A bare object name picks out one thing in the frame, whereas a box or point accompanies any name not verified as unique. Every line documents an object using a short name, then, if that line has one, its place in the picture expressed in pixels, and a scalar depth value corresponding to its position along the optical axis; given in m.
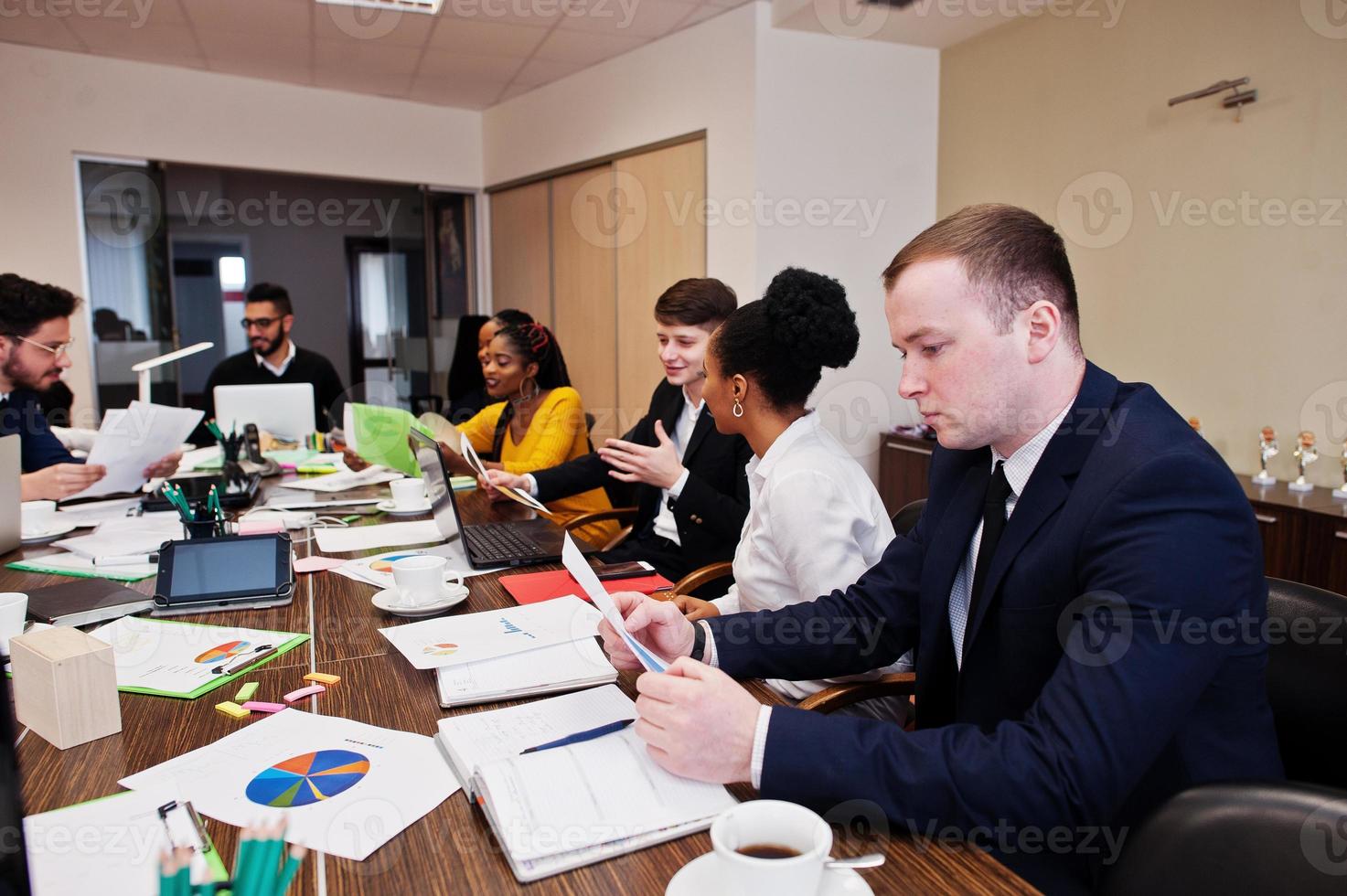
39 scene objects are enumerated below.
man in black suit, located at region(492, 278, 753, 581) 2.51
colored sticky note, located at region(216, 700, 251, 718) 1.25
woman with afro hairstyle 1.78
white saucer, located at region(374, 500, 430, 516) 2.71
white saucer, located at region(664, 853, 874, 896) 0.83
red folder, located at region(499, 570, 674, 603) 1.80
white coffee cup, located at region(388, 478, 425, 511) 2.72
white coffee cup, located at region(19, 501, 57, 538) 2.38
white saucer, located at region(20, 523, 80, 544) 2.32
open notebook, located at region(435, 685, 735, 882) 0.91
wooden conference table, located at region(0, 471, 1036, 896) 0.87
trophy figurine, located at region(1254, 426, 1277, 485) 3.38
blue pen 1.12
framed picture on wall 7.28
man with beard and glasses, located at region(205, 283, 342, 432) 5.19
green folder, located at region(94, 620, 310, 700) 1.32
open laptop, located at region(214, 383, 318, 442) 4.04
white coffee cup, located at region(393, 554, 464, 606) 1.70
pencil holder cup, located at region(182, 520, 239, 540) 2.04
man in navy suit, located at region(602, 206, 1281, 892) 0.99
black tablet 1.73
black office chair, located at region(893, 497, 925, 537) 2.13
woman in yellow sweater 3.61
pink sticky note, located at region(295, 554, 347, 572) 2.03
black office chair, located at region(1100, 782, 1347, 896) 0.91
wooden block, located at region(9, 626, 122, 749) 1.14
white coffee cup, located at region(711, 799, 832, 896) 0.75
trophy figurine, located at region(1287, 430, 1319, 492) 3.24
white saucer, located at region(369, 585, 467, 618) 1.68
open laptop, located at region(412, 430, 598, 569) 2.07
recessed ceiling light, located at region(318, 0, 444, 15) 4.65
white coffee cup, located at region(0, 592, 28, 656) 1.48
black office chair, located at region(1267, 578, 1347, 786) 1.23
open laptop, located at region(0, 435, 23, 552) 2.15
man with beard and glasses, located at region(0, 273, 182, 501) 2.99
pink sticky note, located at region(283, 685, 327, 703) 1.30
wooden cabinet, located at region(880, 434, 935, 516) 4.64
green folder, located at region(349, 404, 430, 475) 3.22
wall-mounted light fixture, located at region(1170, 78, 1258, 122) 3.42
